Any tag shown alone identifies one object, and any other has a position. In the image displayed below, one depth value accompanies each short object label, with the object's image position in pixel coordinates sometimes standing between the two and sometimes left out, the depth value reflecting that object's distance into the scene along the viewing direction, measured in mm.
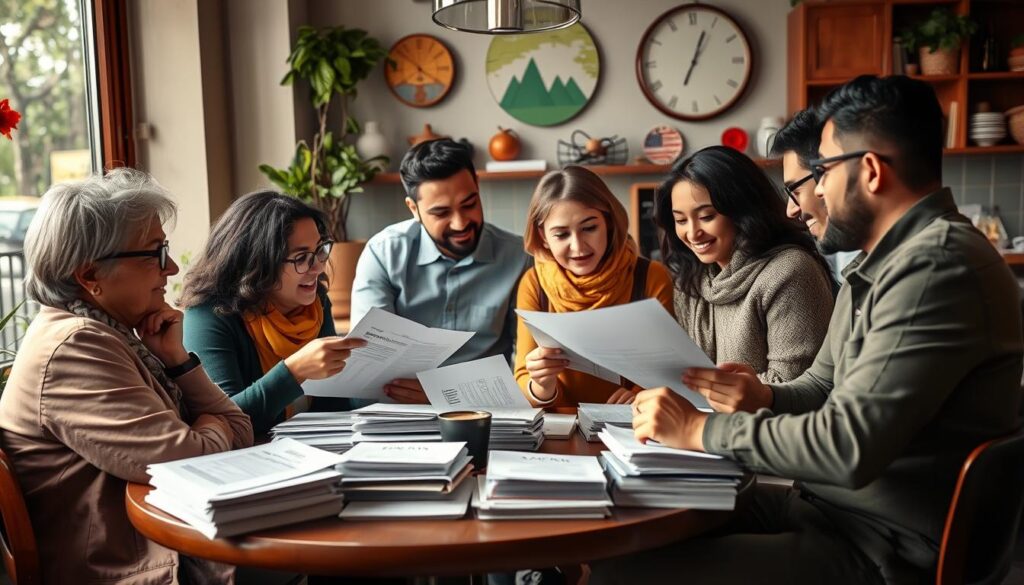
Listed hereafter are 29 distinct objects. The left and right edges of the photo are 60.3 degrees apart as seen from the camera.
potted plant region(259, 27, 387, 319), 4301
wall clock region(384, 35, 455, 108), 4707
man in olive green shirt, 1185
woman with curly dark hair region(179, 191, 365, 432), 1961
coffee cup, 1418
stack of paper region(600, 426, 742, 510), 1232
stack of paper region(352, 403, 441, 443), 1562
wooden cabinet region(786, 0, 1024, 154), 4312
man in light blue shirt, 2664
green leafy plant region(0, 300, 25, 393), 1824
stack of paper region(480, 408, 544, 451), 1565
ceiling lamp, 2094
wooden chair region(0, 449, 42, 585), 1334
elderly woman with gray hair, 1375
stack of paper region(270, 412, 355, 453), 1541
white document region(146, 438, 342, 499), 1180
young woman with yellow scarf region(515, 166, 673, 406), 2301
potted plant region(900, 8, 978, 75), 4195
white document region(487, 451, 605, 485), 1214
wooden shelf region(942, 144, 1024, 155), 4305
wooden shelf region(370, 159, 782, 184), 4477
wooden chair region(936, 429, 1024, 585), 1142
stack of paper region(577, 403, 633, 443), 1641
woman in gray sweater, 2078
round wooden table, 1099
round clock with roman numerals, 4594
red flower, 1776
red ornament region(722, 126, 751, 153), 4561
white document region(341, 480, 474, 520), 1190
